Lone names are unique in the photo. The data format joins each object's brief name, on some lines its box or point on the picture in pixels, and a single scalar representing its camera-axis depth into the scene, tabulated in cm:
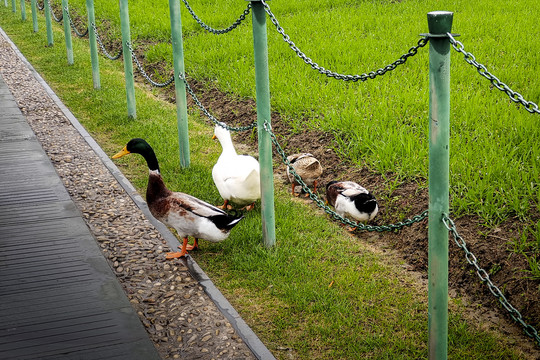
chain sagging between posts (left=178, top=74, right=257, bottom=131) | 557
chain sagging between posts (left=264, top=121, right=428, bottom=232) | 386
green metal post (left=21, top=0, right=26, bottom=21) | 1787
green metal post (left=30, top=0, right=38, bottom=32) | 1516
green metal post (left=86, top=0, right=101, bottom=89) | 1011
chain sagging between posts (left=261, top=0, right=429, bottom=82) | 364
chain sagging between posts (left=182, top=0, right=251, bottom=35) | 536
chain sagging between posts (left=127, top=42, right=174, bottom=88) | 840
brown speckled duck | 598
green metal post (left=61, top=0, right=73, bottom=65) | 1162
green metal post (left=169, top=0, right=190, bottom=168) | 677
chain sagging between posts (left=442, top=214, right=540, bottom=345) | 312
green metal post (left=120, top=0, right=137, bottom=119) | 846
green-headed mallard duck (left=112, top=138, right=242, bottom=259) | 481
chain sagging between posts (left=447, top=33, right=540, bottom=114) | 304
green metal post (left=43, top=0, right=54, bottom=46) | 1313
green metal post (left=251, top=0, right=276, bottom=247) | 500
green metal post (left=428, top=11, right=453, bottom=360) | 322
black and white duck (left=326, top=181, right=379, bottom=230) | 519
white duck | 546
